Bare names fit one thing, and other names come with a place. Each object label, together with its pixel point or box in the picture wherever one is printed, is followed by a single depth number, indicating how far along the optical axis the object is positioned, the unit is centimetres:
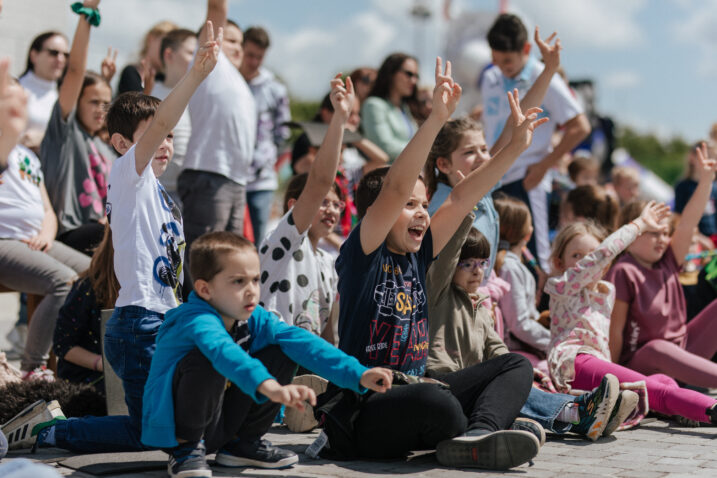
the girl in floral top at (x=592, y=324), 461
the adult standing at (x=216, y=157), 561
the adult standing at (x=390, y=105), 711
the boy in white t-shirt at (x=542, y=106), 646
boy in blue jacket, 310
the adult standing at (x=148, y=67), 614
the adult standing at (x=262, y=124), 678
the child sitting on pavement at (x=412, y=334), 351
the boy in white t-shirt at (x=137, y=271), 354
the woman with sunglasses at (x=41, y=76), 626
